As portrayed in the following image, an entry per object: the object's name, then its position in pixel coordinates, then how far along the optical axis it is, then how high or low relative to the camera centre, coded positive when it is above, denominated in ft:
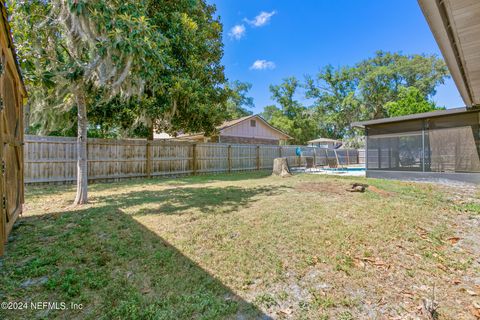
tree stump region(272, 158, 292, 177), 33.88 -1.69
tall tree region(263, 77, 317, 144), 97.40 +19.69
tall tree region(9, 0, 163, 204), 12.81 +7.04
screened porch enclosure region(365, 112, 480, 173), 27.27 +1.29
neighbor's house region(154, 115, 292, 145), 56.70 +6.49
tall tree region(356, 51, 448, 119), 84.38 +28.02
